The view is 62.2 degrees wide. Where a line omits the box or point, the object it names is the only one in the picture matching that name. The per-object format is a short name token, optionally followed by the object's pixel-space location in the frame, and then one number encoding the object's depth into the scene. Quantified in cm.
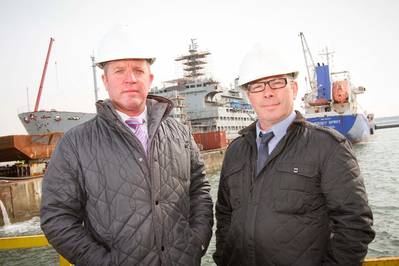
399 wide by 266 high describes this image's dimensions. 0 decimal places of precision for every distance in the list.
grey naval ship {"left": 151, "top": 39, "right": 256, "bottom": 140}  4656
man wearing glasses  204
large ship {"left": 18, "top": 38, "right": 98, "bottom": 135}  2934
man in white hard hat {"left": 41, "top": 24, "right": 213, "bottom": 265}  201
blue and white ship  3494
